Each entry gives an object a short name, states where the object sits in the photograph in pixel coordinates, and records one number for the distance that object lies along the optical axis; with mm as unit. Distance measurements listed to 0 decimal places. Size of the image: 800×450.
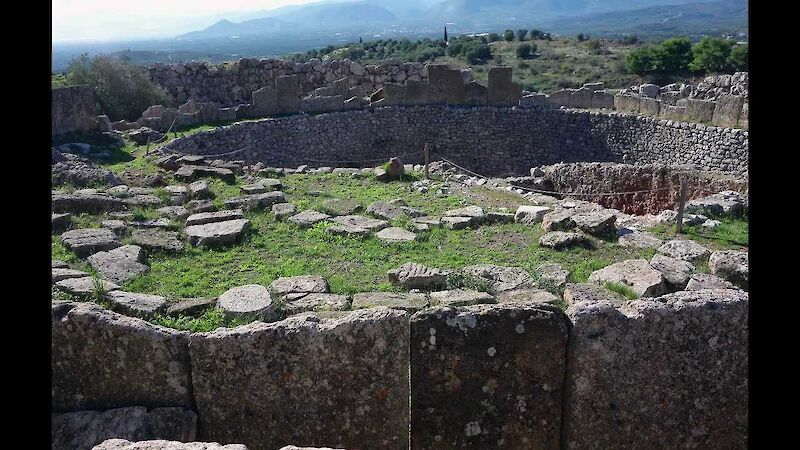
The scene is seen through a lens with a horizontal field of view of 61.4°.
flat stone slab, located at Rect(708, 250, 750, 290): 8234
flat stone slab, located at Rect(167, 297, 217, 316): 6875
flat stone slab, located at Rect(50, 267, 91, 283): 7676
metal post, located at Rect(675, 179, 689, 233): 10471
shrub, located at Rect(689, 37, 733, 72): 36781
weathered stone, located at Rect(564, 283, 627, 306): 7348
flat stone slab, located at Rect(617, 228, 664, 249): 9906
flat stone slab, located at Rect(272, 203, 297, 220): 11239
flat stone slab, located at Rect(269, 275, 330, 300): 7615
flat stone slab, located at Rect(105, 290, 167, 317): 6738
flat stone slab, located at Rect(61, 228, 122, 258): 8938
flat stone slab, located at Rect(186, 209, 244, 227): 10602
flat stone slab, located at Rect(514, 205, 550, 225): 11156
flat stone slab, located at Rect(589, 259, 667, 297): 7727
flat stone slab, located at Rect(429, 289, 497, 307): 7270
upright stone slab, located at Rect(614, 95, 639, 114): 22938
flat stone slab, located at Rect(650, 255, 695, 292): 8000
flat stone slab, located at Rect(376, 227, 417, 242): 10055
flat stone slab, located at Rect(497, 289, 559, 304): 7344
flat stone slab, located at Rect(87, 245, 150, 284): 8180
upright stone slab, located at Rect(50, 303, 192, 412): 4836
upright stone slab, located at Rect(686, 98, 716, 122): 20172
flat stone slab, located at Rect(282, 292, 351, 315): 7071
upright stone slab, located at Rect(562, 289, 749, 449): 4582
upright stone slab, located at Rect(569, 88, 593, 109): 24788
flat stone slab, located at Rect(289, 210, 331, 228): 10781
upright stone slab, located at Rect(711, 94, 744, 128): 19031
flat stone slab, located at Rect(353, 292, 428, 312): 7113
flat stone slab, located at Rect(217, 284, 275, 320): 6859
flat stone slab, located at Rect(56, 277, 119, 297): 7148
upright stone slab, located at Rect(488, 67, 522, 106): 24141
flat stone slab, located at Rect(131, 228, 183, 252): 9344
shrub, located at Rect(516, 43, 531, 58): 61781
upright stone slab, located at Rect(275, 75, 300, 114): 23578
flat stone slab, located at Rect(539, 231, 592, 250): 9641
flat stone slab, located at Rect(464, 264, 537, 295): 8039
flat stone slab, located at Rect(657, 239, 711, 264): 9234
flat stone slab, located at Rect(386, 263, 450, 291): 8016
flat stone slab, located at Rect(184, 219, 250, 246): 9602
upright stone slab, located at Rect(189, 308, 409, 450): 4637
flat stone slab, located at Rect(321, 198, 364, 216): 11812
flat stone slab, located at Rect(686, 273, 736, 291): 7643
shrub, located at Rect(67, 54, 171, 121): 23594
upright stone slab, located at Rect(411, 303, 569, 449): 4469
